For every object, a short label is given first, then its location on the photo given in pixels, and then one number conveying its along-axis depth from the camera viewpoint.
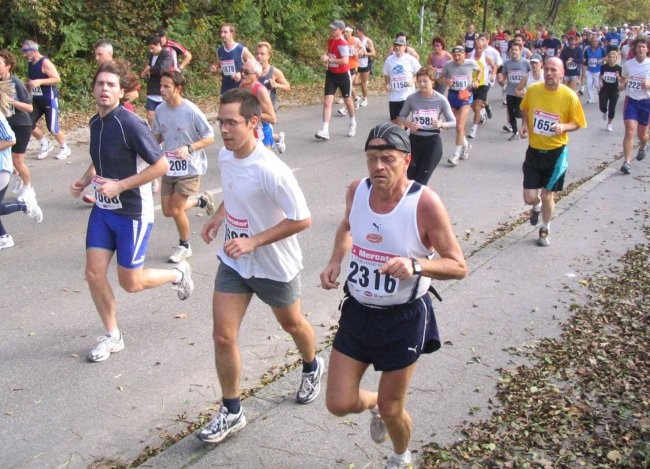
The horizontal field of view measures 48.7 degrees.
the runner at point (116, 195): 4.96
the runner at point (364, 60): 17.89
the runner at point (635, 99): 11.38
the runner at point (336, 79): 13.30
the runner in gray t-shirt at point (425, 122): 8.48
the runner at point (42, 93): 10.60
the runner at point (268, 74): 10.64
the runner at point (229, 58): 11.68
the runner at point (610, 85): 14.61
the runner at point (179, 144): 6.83
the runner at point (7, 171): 6.57
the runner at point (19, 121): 8.64
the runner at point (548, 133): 7.72
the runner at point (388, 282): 3.46
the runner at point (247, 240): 4.05
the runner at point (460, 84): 12.09
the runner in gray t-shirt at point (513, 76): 14.42
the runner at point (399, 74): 12.40
